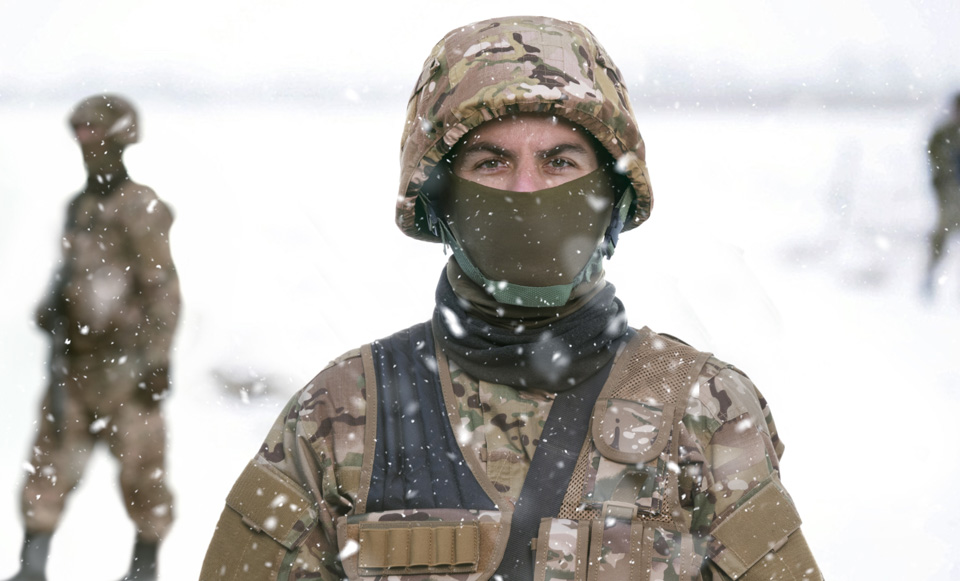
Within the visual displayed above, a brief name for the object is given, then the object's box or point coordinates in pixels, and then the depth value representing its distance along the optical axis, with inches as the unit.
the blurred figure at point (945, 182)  390.3
